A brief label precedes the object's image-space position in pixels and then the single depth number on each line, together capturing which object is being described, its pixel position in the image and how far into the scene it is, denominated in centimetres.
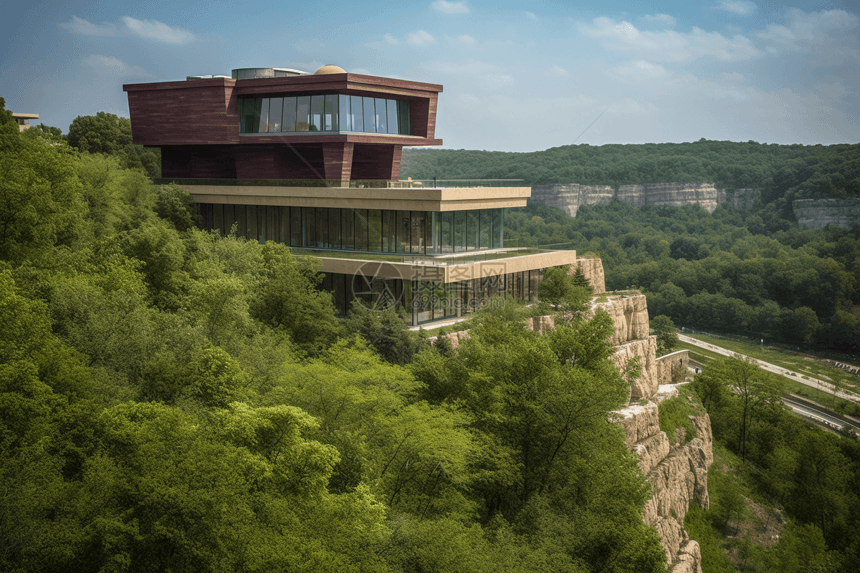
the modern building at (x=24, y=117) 12820
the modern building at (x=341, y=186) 4862
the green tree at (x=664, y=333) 9481
